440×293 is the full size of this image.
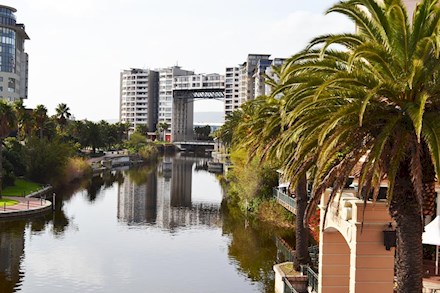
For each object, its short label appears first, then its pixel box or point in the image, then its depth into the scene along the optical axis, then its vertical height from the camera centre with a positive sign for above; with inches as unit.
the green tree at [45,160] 3095.5 -100.8
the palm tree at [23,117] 3125.0 +120.8
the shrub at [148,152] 6113.2 -100.1
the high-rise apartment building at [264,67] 7556.6 +982.4
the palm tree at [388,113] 522.6 +30.3
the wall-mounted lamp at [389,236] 738.8 -110.2
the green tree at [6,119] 2414.9 +83.3
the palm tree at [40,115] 3444.9 +145.3
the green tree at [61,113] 4446.4 +206.7
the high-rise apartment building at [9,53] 5812.0 +860.1
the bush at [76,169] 3391.2 -168.2
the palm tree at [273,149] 1252.3 -10.7
